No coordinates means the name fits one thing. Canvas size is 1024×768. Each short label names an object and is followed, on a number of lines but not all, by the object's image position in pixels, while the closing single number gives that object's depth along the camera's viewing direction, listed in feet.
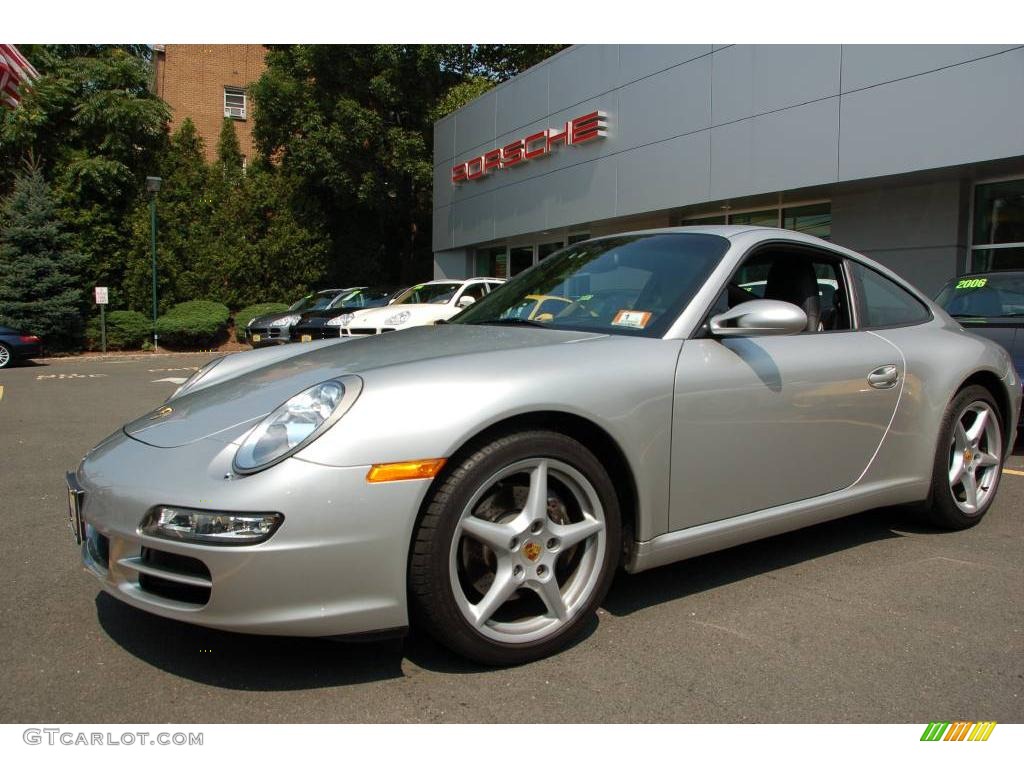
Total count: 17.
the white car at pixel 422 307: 41.91
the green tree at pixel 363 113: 83.97
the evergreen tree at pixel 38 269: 65.87
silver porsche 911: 7.09
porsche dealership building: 33.78
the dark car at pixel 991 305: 21.31
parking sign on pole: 65.92
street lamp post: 71.82
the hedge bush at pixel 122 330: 71.46
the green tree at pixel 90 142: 73.15
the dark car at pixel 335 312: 53.79
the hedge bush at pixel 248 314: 78.43
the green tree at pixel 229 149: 89.40
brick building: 95.40
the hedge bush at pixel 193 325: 72.38
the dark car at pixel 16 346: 54.80
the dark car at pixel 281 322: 60.44
